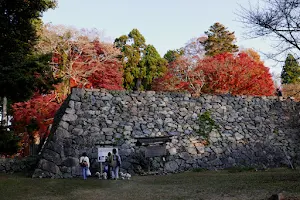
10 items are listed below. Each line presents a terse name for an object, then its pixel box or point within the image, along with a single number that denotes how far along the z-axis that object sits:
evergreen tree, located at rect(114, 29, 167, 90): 25.34
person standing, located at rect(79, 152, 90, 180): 9.66
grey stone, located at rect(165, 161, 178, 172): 11.26
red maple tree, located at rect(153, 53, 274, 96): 18.64
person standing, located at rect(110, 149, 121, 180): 9.65
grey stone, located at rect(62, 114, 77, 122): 11.47
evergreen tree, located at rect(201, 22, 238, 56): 26.95
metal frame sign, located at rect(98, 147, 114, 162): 10.05
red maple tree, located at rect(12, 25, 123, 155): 16.03
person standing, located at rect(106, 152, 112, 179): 9.78
